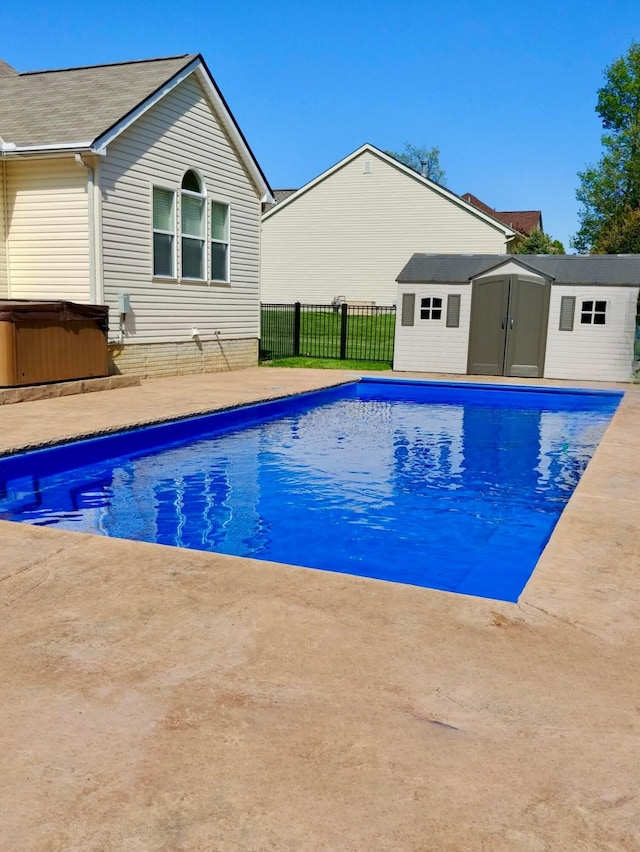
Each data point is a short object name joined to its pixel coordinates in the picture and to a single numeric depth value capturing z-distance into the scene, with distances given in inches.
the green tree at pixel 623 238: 1264.8
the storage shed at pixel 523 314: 576.4
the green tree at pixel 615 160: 1485.0
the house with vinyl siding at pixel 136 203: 451.8
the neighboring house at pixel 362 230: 1075.9
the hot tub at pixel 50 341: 378.3
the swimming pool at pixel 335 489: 201.2
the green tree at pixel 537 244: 1188.5
